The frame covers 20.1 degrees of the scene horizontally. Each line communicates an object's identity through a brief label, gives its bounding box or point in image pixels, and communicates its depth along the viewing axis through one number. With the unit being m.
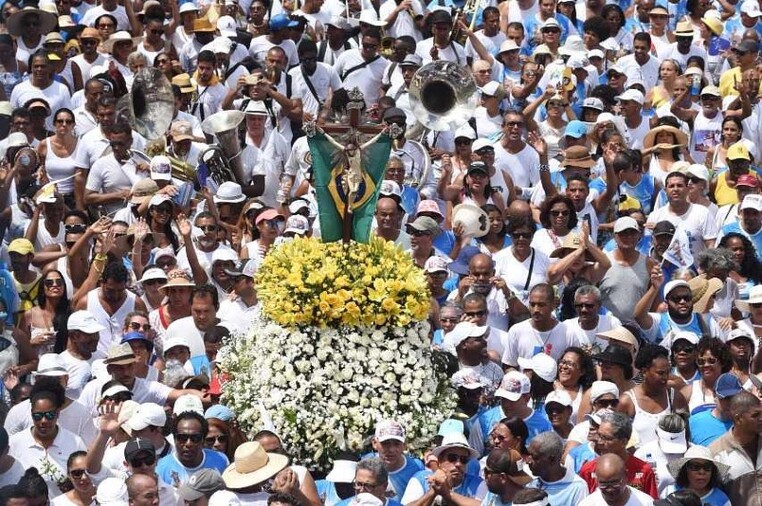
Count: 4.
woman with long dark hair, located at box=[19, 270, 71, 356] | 17.58
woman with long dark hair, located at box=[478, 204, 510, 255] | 19.20
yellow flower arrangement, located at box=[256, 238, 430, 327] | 14.53
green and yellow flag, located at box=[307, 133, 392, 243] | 14.91
